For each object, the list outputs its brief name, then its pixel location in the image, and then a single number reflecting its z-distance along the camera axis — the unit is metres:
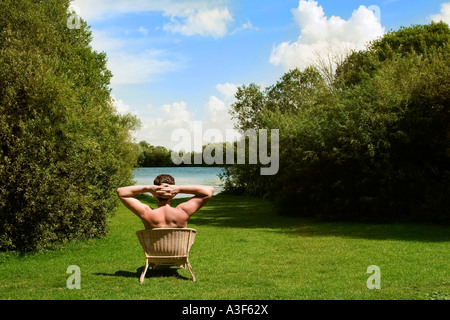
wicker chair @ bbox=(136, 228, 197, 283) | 8.49
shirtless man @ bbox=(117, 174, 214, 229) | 8.64
